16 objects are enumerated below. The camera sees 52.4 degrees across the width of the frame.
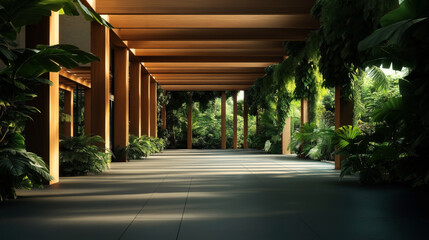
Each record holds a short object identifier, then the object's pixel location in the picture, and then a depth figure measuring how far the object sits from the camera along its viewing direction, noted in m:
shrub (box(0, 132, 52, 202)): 4.49
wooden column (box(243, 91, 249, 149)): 23.88
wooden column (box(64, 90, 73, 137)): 17.55
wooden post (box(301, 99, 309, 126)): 14.19
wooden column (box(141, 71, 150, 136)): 17.61
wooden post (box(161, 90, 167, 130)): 23.53
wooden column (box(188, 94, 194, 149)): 24.18
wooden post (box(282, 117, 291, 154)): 16.77
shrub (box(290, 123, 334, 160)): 11.78
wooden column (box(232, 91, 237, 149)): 23.78
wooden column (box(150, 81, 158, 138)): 19.84
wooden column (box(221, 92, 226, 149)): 23.80
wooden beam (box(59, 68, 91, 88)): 13.36
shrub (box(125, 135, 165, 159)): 12.73
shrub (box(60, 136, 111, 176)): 7.63
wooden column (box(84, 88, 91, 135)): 16.78
